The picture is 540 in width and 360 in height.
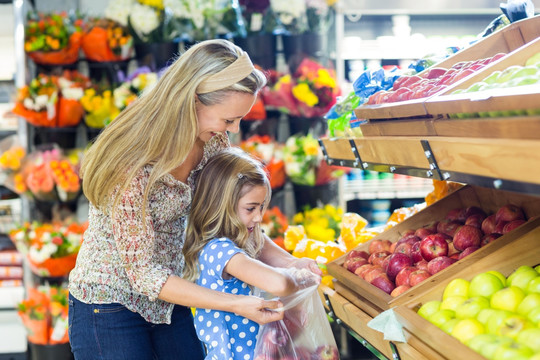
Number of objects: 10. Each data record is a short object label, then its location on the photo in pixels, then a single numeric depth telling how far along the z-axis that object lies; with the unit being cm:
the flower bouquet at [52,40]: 430
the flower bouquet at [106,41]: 432
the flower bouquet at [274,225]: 398
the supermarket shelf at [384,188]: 491
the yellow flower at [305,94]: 409
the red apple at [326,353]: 197
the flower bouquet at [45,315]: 418
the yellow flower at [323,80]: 411
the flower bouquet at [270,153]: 409
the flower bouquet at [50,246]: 411
